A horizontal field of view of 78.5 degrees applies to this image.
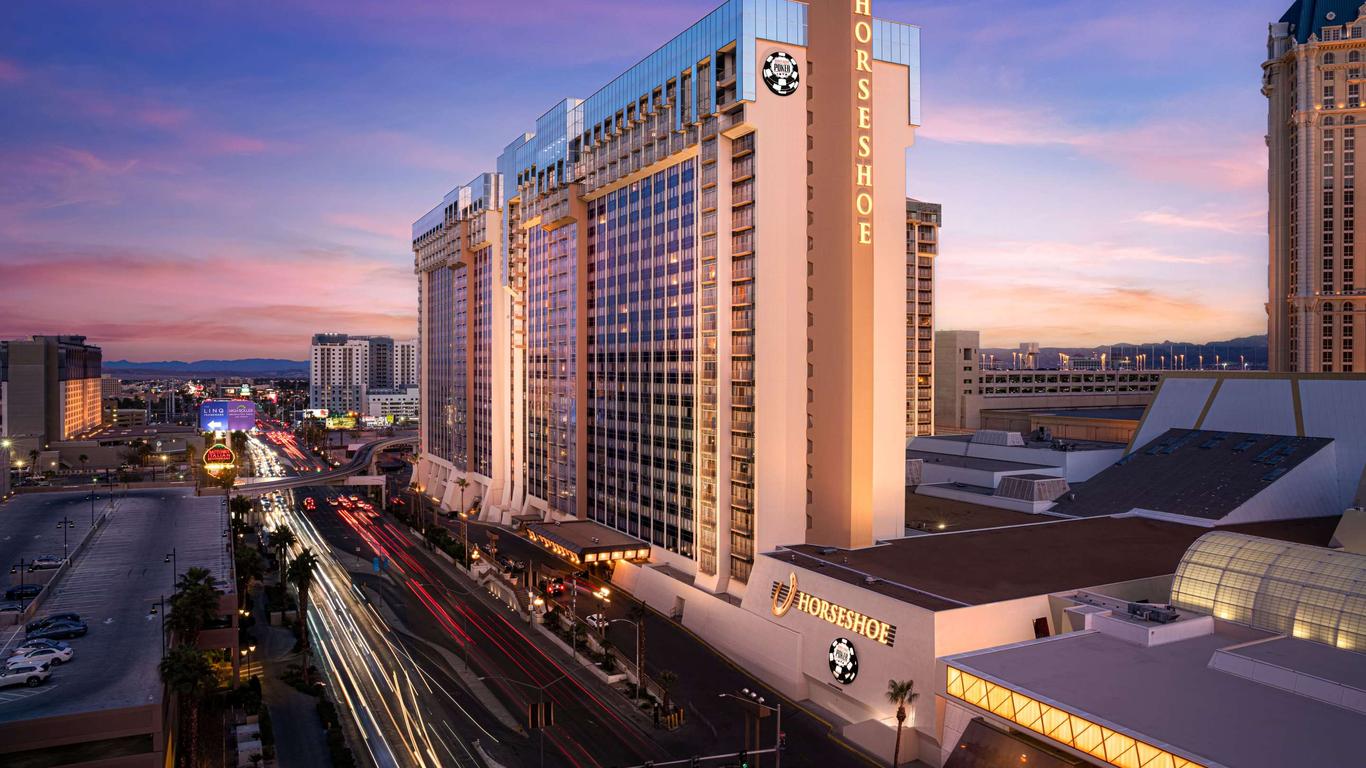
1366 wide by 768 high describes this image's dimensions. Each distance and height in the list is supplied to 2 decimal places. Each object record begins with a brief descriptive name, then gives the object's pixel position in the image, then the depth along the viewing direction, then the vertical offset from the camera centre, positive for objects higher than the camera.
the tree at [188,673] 49.91 -17.72
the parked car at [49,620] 63.88 -18.62
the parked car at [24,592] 77.50 -19.93
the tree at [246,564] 84.69 -19.02
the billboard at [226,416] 157.12 -7.15
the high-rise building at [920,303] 179.12 +15.74
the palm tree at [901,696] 55.39 -22.07
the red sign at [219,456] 125.66 -11.69
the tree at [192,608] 59.66 -16.71
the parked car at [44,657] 54.19 -18.37
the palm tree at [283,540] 93.44 -18.18
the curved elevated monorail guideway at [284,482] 189.62 -24.49
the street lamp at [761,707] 51.55 -20.96
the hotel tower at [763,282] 85.12 +10.21
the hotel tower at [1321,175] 139.50 +33.90
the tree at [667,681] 69.12 -25.69
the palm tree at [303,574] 82.56 -19.33
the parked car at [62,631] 62.25 -18.89
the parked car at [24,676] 52.06 -18.65
